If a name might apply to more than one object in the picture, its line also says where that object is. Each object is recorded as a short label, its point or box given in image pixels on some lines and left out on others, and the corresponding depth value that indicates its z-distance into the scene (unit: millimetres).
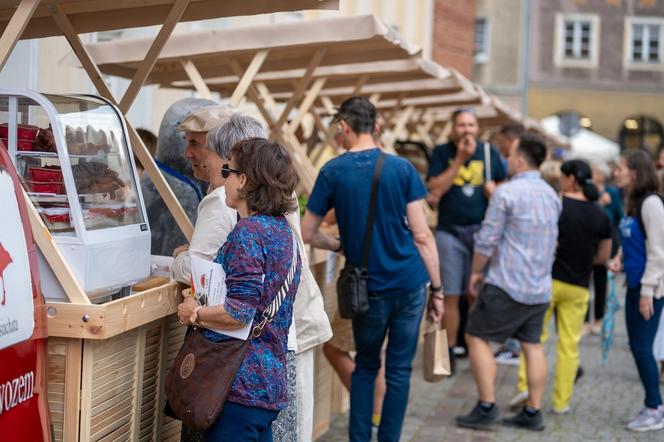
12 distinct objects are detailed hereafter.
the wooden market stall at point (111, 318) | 3689
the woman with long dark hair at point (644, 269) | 7273
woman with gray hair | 4191
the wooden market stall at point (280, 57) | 6406
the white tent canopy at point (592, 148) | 27975
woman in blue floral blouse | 3836
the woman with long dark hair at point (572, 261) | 7816
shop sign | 3062
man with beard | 9000
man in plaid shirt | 7148
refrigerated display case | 3920
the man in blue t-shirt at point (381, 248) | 5859
